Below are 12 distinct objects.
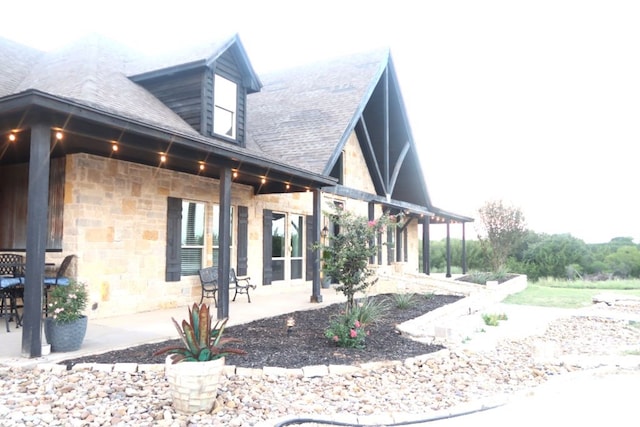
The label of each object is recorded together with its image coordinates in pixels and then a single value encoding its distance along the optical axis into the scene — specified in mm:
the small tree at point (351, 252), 6582
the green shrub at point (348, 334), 5785
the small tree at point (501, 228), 20891
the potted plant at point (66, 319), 5027
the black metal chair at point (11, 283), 6246
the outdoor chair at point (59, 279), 6734
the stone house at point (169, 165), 5785
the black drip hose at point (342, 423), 3541
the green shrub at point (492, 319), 8512
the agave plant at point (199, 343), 3750
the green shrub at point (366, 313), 6555
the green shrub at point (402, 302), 9219
